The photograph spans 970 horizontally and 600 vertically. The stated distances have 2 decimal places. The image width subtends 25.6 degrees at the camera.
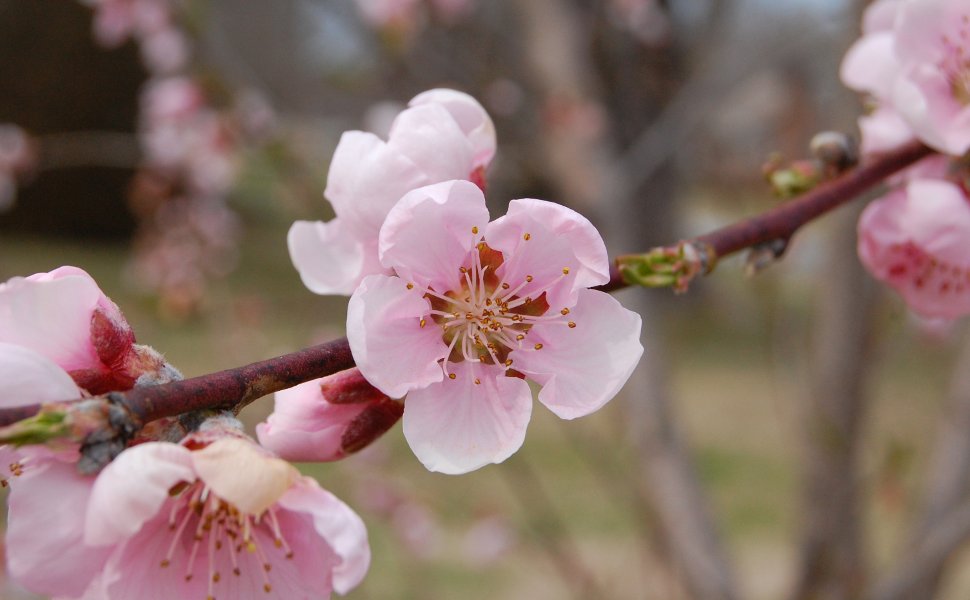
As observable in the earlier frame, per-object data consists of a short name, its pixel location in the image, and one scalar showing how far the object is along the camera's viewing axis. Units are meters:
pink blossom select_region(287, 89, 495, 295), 0.27
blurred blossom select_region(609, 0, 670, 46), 1.23
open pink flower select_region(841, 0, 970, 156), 0.27
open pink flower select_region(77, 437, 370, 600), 0.24
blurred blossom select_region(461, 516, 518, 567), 1.17
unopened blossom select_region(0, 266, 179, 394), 0.25
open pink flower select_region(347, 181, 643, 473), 0.26
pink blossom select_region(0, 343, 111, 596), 0.24
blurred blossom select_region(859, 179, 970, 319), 0.28
